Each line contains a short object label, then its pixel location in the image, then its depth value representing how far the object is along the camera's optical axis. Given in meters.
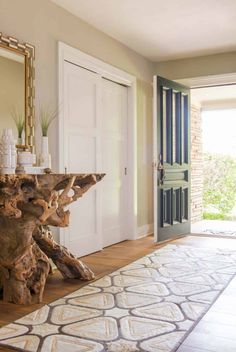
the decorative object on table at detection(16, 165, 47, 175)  2.83
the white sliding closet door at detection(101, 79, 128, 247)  4.68
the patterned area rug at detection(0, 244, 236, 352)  2.04
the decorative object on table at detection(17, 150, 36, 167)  2.87
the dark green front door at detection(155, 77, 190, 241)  4.89
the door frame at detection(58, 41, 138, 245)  3.74
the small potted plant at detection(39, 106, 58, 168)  3.18
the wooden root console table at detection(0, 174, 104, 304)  2.43
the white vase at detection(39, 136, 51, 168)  3.17
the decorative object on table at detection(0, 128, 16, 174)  2.60
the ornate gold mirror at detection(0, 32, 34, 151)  3.07
